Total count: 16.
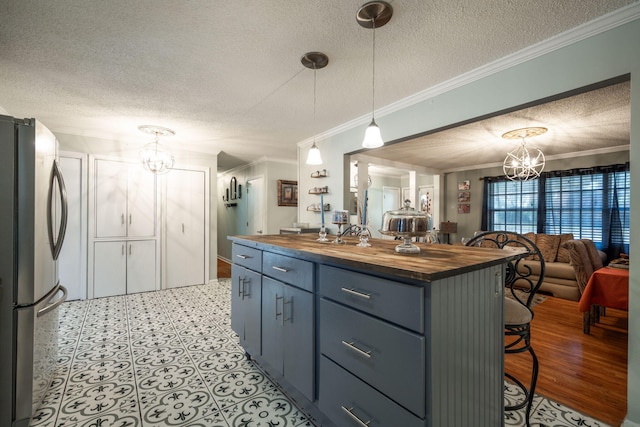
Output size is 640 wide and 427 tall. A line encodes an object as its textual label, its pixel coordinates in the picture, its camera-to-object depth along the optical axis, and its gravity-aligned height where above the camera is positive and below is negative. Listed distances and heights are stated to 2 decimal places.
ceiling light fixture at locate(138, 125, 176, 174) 4.05 +0.79
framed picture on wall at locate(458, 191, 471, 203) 6.86 +0.39
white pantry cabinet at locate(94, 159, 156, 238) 4.09 +0.14
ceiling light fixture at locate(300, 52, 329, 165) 2.06 +1.12
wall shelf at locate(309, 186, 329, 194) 3.96 +0.30
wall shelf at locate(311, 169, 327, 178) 3.94 +0.52
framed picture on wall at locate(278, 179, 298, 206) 5.93 +0.38
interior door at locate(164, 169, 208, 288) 4.61 -0.29
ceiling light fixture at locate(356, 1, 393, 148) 1.57 +1.13
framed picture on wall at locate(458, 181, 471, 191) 6.86 +0.65
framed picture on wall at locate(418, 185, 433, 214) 7.70 +0.39
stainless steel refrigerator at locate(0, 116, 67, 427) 1.50 -0.32
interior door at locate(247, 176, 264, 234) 5.96 +0.11
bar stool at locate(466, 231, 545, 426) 1.52 -0.57
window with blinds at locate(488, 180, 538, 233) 5.86 +0.14
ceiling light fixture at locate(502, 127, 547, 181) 3.67 +1.05
